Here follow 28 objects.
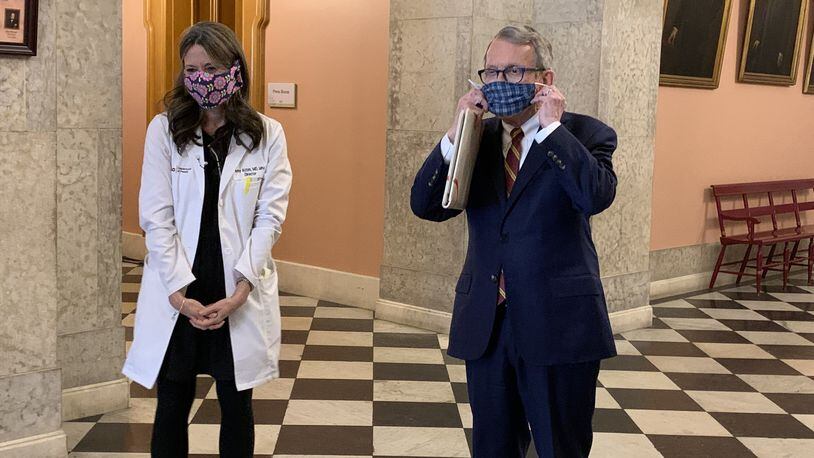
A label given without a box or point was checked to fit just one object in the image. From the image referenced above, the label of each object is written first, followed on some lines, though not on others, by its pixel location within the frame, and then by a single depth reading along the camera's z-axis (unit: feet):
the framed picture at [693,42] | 27.99
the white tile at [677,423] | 16.57
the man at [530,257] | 9.04
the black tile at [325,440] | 15.03
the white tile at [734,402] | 18.06
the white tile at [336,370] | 19.30
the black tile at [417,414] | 16.47
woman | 10.63
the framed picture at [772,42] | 31.40
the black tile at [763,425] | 16.69
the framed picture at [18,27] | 12.87
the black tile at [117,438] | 14.75
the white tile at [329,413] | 16.45
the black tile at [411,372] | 19.26
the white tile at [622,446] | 15.25
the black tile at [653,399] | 17.95
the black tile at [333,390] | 17.89
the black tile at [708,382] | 19.42
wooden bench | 29.94
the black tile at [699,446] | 15.52
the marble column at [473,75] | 22.36
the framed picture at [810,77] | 34.50
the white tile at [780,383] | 19.52
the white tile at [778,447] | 15.69
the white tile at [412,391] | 17.87
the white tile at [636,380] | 19.29
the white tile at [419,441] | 15.10
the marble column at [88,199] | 15.26
